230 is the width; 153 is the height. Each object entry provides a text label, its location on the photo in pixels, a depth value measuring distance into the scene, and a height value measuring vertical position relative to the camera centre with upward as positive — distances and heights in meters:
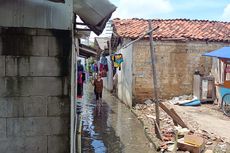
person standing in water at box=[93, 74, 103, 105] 10.71 -0.83
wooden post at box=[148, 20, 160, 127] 5.94 -0.33
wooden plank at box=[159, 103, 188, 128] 6.25 -1.43
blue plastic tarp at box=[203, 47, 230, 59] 7.86 +0.71
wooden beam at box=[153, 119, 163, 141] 5.92 -1.78
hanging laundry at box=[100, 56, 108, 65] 14.74 +0.71
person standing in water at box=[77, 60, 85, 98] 8.09 -0.47
